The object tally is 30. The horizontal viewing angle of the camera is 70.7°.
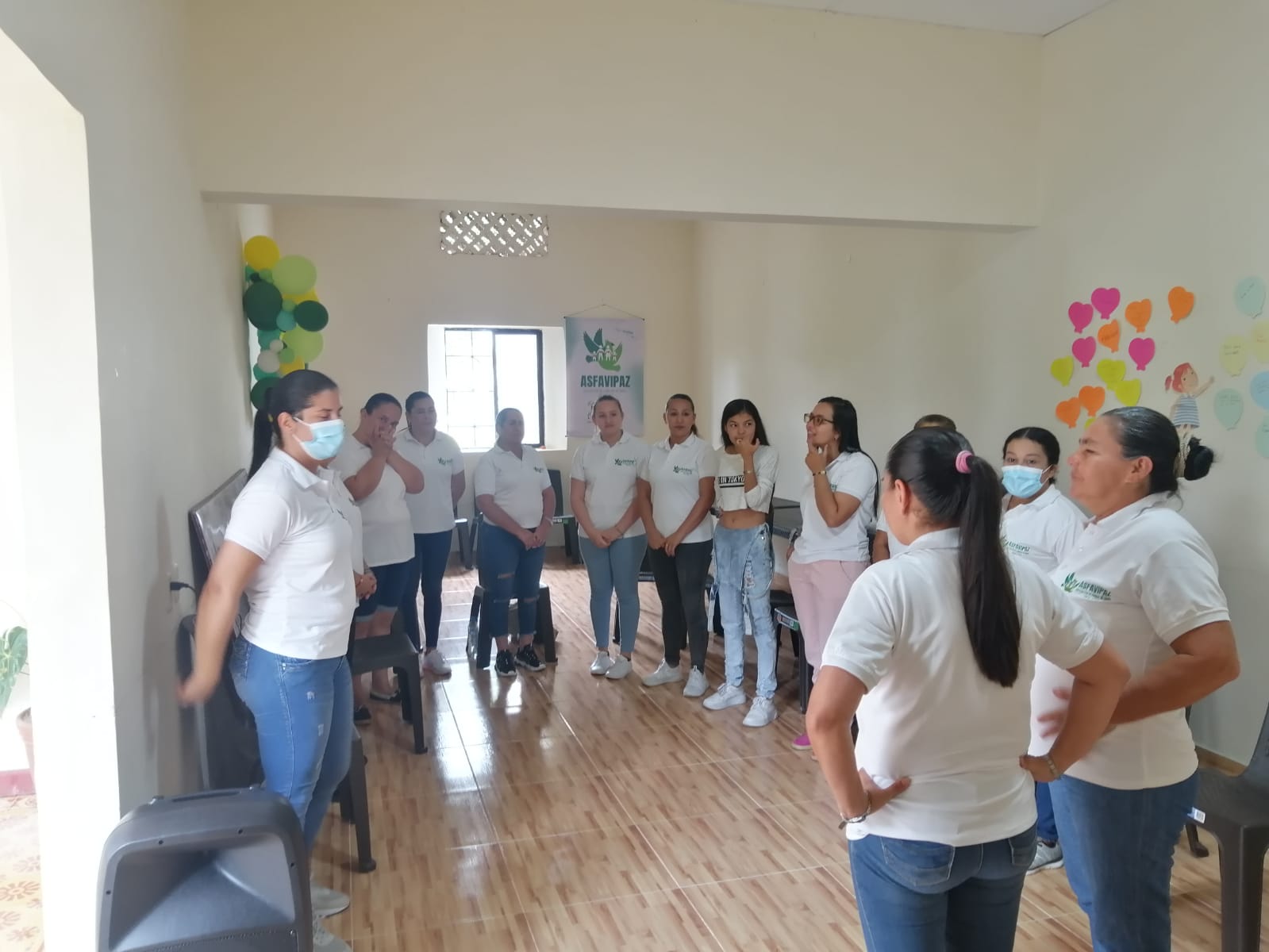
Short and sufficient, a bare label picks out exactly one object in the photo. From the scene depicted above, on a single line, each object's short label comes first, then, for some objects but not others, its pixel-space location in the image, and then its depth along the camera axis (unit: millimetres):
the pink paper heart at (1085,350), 3820
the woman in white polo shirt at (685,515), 4180
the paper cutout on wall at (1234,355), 3162
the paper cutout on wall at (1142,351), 3547
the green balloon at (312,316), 4211
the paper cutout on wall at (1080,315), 3842
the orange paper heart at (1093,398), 3783
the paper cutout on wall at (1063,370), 3926
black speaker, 1563
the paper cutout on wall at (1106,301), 3713
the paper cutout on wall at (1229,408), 3186
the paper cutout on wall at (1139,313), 3566
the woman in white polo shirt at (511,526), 4508
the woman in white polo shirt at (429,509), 4445
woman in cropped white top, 3930
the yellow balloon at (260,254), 4254
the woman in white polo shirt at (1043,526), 2729
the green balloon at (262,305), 4117
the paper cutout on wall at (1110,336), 3711
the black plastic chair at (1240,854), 2090
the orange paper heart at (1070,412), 3899
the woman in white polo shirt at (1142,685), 1593
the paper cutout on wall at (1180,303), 3369
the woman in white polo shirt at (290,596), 2004
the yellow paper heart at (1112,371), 3680
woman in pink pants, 3486
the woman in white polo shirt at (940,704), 1282
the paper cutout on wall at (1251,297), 3084
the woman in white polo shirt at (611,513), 4402
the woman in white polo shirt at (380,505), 3854
